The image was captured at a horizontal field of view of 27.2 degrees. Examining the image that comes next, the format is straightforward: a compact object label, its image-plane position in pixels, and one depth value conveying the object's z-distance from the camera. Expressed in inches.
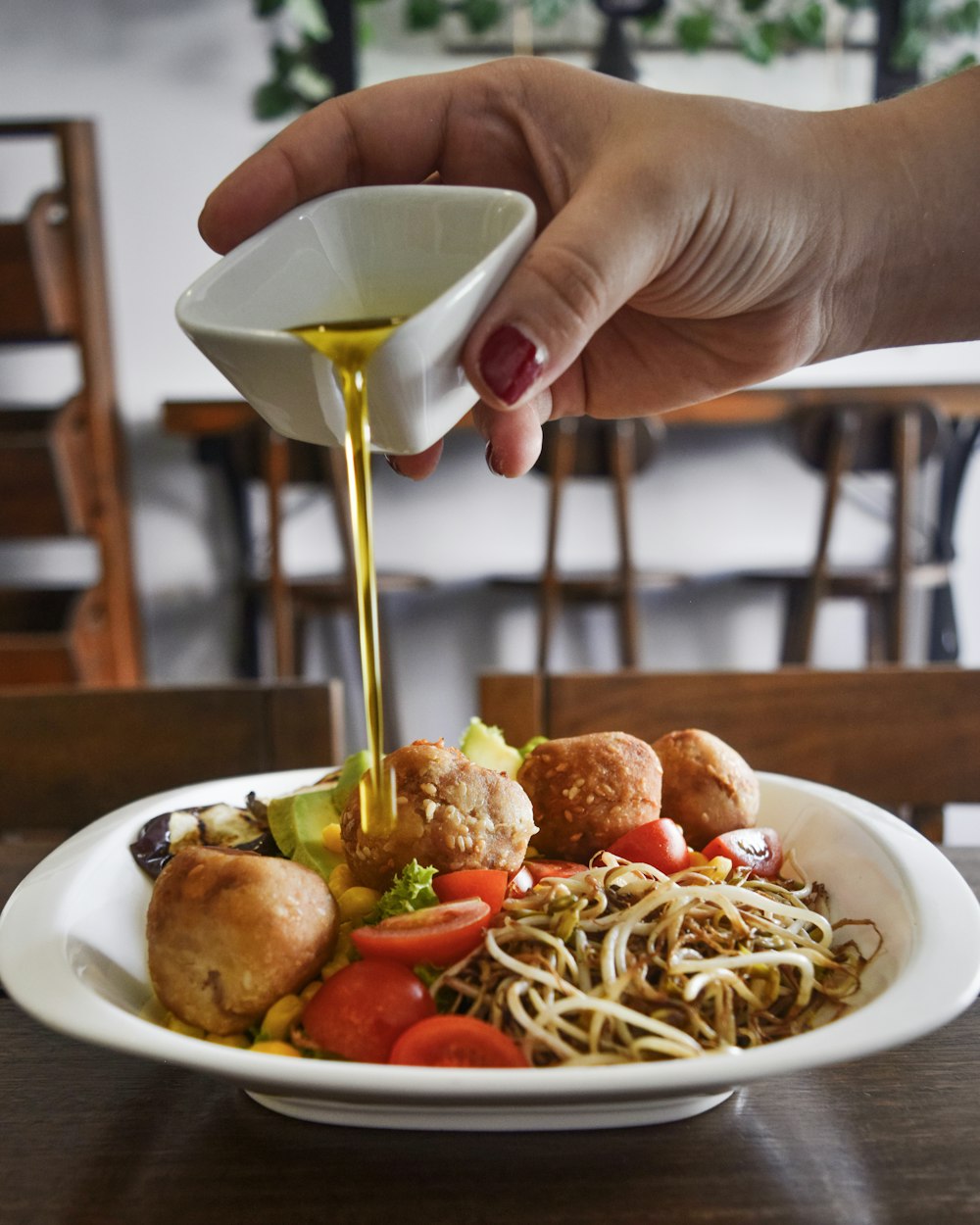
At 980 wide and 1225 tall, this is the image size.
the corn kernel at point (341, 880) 23.2
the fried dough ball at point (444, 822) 22.1
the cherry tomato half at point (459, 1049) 19.4
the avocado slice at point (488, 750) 26.0
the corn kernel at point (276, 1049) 19.7
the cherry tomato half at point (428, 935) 20.5
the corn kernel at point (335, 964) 21.2
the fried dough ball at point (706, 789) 24.7
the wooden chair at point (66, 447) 67.0
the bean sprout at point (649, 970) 19.7
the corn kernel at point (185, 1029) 20.5
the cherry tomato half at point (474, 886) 21.8
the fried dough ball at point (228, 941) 20.2
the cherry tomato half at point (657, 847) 23.2
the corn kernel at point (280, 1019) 20.3
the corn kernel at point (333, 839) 23.8
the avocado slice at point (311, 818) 23.7
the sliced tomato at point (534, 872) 22.7
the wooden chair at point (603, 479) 63.0
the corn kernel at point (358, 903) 22.3
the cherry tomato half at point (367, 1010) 19.8
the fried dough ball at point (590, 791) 23.8
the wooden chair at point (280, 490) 64.6
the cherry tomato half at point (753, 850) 23.6
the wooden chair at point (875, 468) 62.0
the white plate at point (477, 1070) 18.0
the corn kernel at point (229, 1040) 20.4
